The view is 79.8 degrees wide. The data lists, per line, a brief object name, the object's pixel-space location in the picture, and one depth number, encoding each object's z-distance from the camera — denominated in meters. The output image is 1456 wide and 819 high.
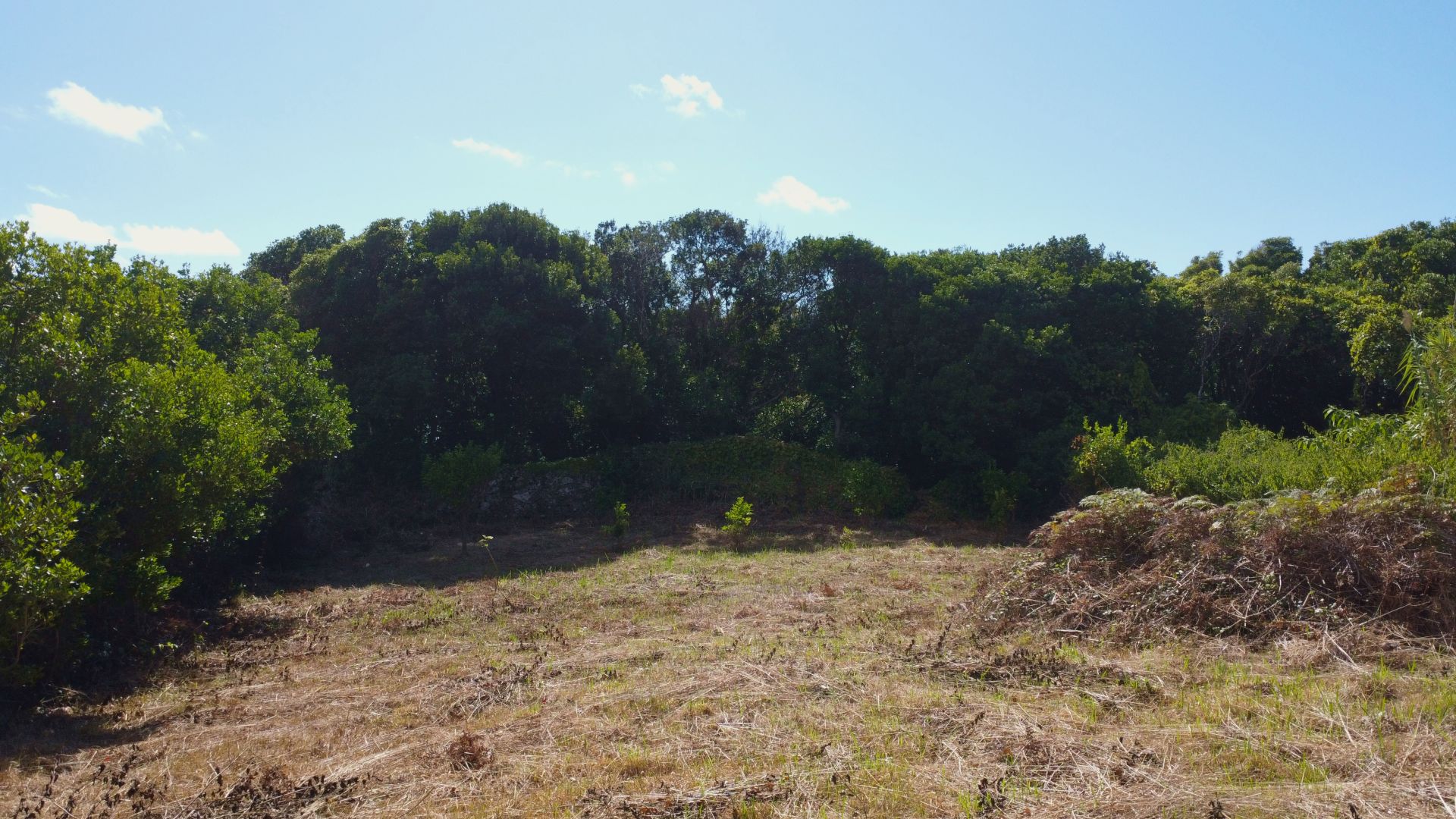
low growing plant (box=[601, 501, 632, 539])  15.50
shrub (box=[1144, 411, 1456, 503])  7.90
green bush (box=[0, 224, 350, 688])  5.84
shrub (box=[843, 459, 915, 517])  17.56
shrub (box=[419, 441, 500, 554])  14.27
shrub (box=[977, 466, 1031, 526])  15.91
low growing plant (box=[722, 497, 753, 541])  14.43
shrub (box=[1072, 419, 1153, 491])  13.46
